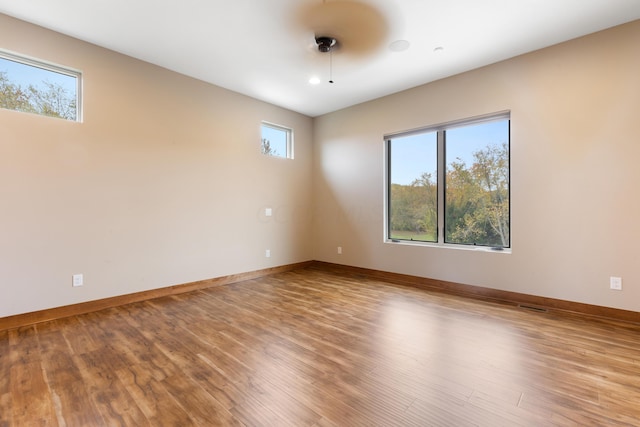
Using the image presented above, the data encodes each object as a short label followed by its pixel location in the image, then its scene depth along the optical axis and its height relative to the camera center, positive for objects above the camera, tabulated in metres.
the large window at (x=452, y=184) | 3.63 +0.40
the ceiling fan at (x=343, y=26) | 2.54 +1.83
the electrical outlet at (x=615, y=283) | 2.80 -0.72
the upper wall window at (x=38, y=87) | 2.76 +1.28
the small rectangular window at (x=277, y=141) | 4.96 +1.30
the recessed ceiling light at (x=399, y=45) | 3.03 +1.82
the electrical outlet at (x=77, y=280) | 3.03 -0.75
